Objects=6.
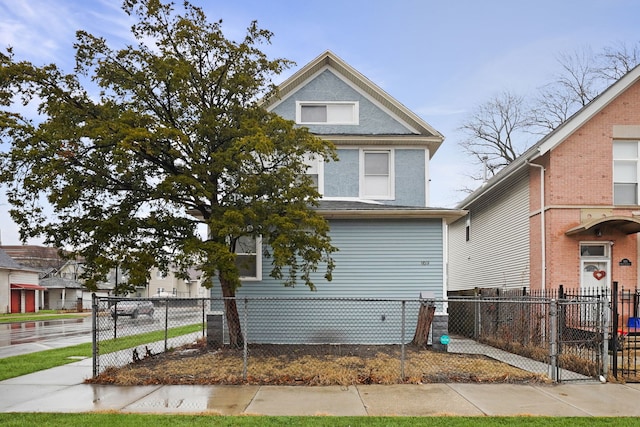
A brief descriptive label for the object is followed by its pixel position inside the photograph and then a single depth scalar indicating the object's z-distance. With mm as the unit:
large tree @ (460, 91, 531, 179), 36875
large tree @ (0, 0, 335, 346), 11023
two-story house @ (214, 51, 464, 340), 15016
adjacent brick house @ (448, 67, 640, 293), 15922
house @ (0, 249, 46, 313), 43403
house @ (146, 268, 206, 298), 71812
